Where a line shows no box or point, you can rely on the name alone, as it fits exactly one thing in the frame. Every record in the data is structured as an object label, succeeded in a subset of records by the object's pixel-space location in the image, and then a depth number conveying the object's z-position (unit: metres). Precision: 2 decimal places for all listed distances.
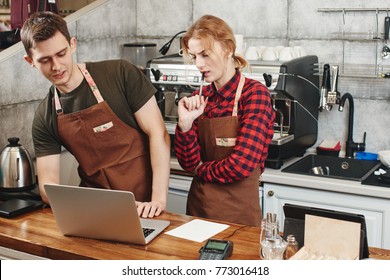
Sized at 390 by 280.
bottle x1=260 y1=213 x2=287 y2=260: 1.95
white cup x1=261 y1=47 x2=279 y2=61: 3.79
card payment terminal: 1.97
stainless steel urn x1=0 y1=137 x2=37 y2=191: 3.04
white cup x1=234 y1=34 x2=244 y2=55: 3.88
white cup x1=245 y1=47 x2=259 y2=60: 3.88
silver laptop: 2.10
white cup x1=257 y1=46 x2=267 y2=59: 3.90
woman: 2.62
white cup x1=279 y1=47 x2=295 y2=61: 3.74
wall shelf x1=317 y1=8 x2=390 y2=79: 3.72
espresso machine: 3.48
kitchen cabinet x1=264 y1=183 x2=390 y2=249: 3.20
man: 2.67
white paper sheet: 2.24
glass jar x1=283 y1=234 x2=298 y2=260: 1.95
